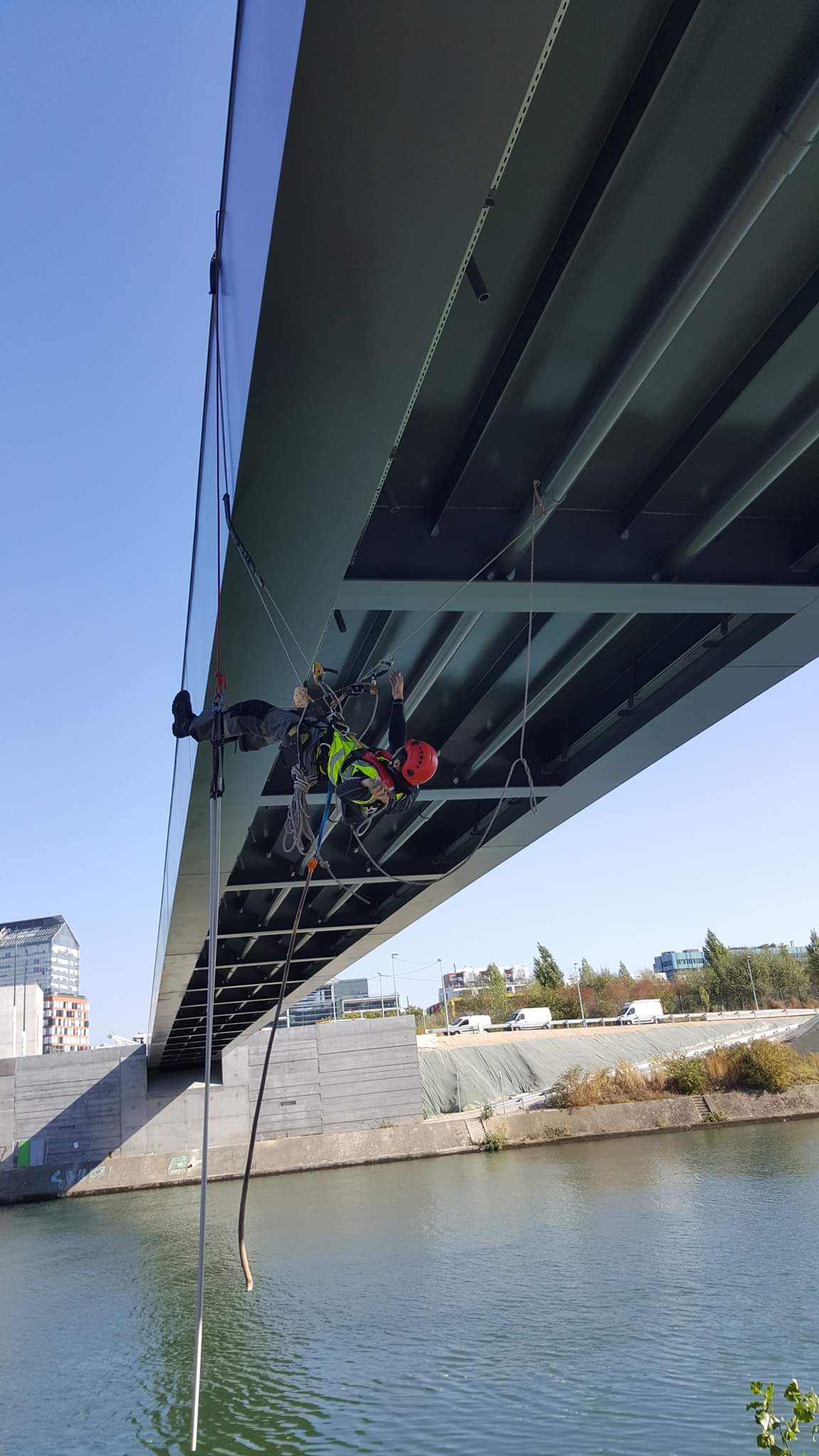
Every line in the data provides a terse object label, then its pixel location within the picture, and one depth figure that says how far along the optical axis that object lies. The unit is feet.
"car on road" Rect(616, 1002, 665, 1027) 197.57
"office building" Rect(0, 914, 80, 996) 598.75
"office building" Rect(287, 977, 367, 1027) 448.65
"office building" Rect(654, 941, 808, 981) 263.29
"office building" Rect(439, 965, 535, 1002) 513.70
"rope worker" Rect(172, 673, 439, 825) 15.98
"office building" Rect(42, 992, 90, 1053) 540.93
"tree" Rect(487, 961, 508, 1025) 241.35
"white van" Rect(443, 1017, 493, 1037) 196.65
